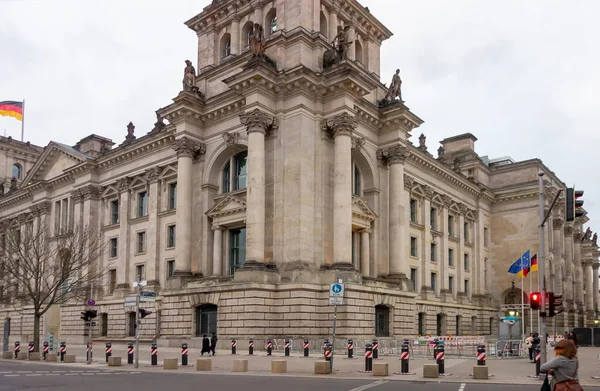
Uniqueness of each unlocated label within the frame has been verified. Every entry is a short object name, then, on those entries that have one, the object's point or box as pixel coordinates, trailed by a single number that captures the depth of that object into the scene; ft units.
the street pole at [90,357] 101.60
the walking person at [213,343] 114.61
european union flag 168.96
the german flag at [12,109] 247.09
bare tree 141.39
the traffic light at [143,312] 97.96
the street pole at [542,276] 74.33
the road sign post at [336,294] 83.51
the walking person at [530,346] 101.82
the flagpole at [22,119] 247.50
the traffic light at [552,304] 75.61
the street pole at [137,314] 92.07
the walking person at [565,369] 30.71
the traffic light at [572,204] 70.38
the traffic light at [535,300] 78.95
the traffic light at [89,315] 107.65
